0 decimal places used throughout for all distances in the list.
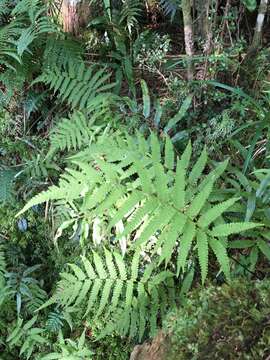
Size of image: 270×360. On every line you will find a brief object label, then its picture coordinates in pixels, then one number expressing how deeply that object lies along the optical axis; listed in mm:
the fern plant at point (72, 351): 2896
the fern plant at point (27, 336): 3134
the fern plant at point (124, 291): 2543
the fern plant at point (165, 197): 1982
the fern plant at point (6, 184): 3348
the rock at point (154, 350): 2196
